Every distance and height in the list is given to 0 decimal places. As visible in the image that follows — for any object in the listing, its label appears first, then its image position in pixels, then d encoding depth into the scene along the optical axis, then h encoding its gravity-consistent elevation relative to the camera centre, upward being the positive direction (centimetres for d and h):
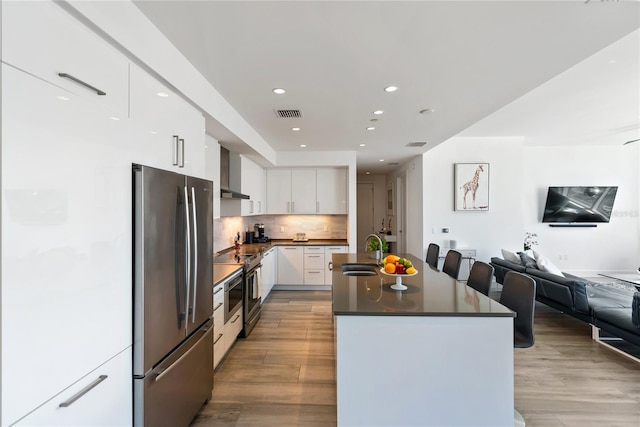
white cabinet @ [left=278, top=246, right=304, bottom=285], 551 -103
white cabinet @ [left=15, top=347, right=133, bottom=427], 104 -76
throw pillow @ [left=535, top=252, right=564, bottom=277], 409 -75
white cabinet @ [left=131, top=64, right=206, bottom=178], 152 +52
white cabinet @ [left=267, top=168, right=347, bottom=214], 579 +43
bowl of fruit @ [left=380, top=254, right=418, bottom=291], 220 -44
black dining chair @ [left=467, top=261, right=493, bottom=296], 250 -58
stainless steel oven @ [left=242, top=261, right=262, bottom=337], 346 -108
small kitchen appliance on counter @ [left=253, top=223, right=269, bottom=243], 566 -44
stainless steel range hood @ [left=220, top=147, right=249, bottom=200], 366 +48
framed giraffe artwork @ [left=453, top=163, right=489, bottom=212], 557 +50
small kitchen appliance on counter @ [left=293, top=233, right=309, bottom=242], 606 -53
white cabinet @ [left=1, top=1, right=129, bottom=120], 93 +60
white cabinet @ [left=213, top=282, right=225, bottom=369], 259 -102
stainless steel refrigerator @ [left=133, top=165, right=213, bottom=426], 147 -49
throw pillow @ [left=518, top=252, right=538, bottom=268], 431 -72
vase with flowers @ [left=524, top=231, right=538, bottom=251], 647 -58
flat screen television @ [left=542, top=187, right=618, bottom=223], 634 +20
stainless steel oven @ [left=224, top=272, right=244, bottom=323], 287 -87
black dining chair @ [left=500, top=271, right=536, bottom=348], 204 -67
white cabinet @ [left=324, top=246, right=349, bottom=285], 548 -74
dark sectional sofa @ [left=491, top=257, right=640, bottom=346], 280 -103
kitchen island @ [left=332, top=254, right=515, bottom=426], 172 -91
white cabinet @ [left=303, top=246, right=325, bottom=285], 550 -98
